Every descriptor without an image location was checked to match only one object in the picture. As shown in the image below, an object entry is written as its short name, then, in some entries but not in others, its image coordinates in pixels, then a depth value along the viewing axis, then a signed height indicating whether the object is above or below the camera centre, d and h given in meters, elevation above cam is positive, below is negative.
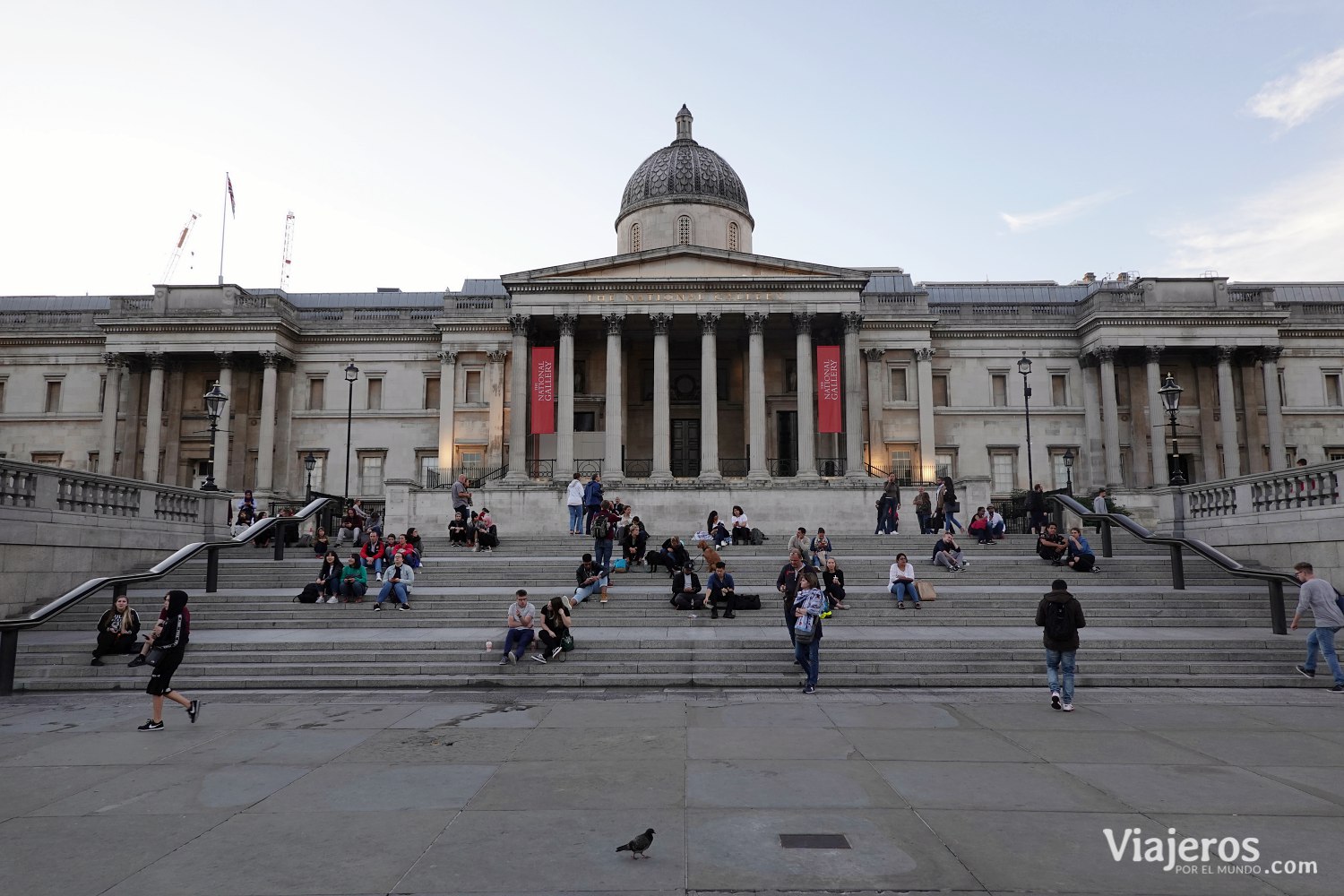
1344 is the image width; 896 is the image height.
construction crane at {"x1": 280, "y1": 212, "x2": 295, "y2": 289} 96.69 +31.89
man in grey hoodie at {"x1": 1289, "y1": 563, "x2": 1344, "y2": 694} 12.17 -1.06
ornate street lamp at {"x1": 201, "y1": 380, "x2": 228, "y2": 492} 26.30 +4.12
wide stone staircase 13.05 -1.73
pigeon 5.32 -1.90
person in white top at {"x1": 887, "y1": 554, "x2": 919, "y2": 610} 17.78 -0.92
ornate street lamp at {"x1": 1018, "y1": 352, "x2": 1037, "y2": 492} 35.81 +7.18
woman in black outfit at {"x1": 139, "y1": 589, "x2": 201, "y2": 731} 9.70 -1.31
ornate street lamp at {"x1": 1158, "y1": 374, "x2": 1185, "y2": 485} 24.33 +4.11
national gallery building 43.75 +8.32
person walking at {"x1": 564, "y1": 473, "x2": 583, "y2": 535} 28.59 +1.04
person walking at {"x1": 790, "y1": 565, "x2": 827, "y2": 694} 12.12 -1.19
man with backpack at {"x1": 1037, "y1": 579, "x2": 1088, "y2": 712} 10.84 -1.21
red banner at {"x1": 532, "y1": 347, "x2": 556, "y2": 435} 37.22 +6.53
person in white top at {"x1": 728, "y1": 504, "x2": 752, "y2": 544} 27.53 +0.26
